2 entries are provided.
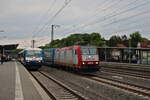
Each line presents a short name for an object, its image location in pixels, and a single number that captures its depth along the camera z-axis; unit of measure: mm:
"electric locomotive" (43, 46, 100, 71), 23484
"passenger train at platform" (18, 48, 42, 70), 31641
